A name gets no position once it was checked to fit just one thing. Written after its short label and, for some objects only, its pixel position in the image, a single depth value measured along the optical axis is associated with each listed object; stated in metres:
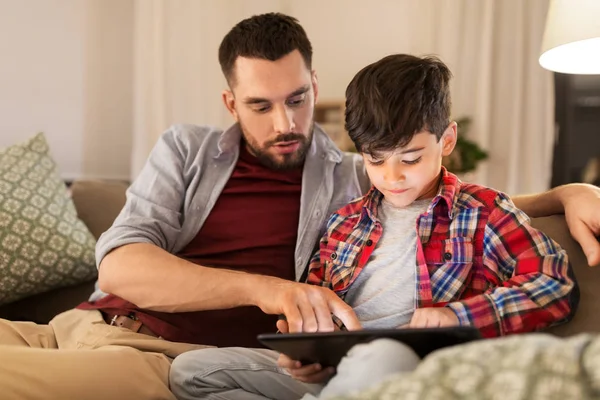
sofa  1.33
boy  1.18
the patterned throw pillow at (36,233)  1.90
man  1.45
